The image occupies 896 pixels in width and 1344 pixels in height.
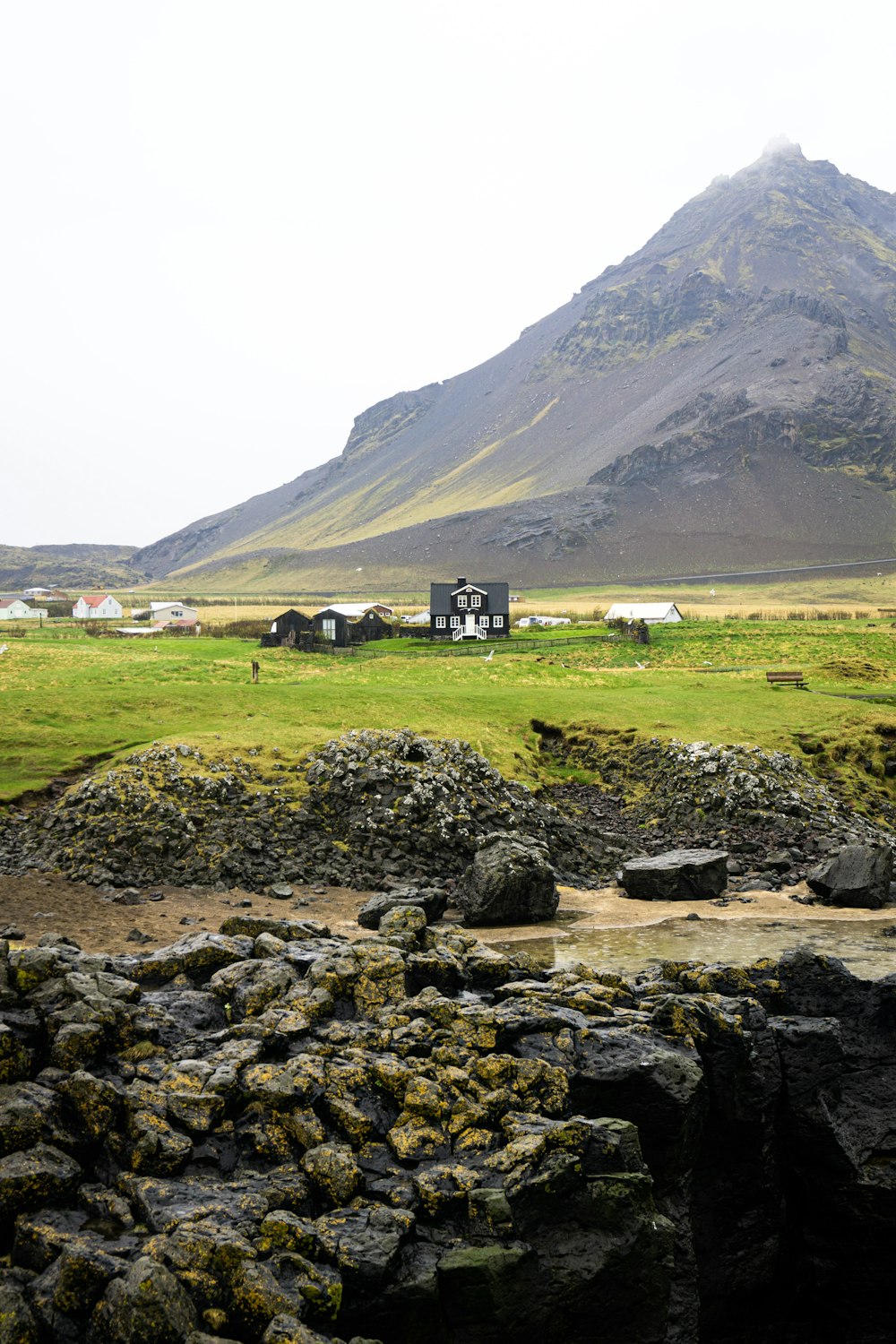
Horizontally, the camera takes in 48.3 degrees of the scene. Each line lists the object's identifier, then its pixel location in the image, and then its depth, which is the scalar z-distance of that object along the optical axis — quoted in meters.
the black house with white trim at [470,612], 135.25
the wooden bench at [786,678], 69.94
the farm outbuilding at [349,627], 117.12
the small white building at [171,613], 182.75
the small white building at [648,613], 150.50
